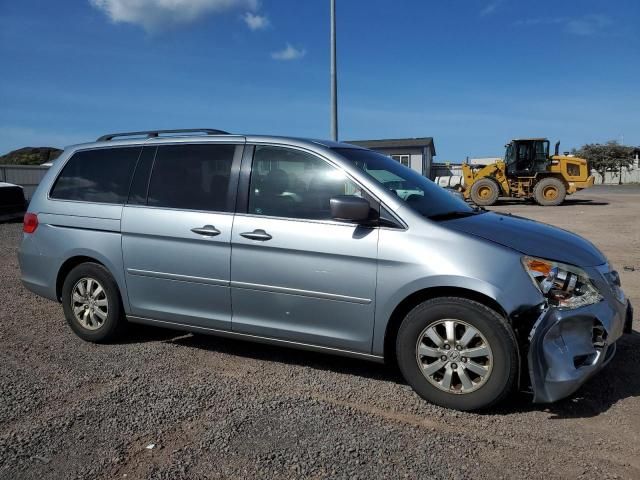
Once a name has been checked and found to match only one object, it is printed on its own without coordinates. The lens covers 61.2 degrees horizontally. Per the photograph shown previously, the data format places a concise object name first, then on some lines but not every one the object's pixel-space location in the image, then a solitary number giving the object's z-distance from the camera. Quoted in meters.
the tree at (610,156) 63.91
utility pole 13.28
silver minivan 3.35
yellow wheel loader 24.03
